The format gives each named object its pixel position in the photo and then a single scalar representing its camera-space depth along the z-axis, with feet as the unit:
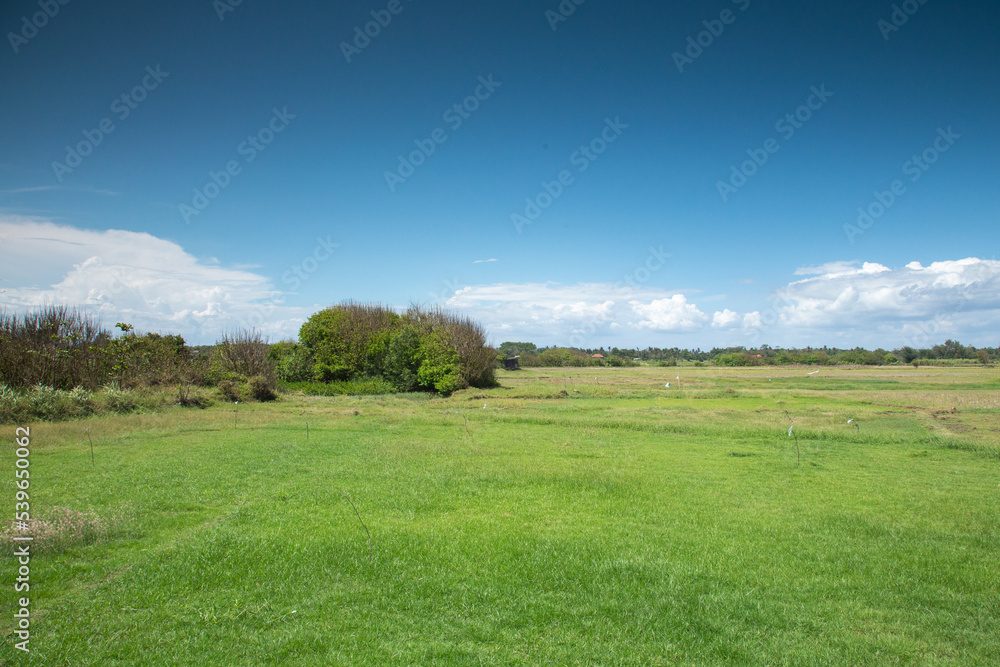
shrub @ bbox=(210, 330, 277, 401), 117.80
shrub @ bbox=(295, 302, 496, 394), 164.96
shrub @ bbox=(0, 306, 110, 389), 86.38
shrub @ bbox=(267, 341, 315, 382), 169.89
